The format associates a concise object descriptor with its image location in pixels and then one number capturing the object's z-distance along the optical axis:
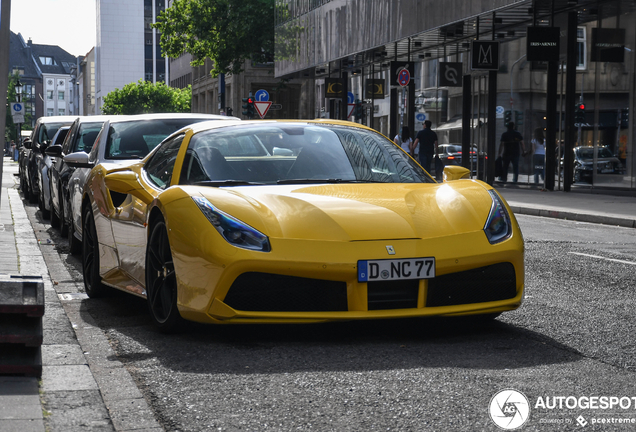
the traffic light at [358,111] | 36.63
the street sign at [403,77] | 25.19
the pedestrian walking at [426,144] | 27.33
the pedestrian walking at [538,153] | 24.19
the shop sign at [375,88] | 35.81
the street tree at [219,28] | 50.72
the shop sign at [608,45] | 21.22
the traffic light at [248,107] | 37.28
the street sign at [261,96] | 33.97
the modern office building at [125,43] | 154.75
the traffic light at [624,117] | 21.05
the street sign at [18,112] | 41.09
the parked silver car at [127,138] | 9.93
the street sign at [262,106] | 32.73
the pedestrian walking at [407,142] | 28.94
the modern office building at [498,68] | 21.48
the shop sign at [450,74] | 29.31
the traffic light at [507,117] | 26.09
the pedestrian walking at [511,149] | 25.56
